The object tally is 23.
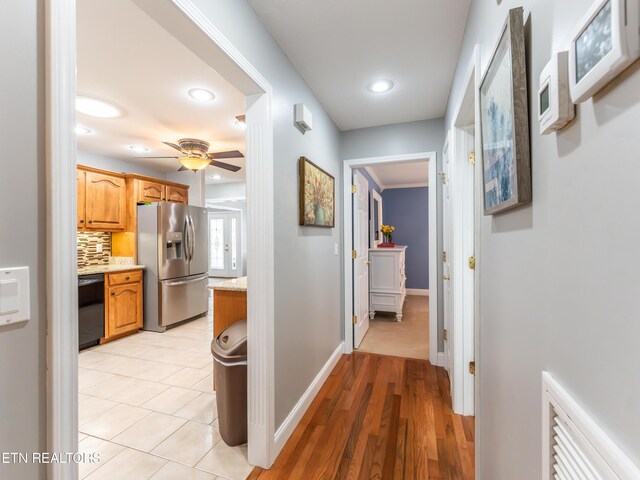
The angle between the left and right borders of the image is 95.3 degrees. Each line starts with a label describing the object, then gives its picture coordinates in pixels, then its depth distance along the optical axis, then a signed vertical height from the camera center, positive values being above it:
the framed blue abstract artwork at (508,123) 0.79 +0.35
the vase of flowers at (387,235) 4.90 +0.10
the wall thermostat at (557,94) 0.57 +0.30
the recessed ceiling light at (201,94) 2.51 +1.32
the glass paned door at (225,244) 8.09 -0.04
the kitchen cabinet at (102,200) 3.78 +0.60
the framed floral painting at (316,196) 2.09 +0.37
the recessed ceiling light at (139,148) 3.90 +1.31
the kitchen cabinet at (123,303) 3.72 -0.79
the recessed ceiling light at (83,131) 3.23 +1.29
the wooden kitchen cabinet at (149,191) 4.31 +0.81
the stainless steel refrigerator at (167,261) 4.10 -0.25
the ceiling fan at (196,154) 3.42 +1.07
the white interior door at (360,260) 3.31 -0.23
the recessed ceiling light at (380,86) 2.23 +1.22
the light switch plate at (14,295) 0.57 -0.10
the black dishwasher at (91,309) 3.41 -0.78
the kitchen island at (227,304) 2.29 -0.49
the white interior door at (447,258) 2.35 -0.16
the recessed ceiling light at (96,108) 2.59 +1.28
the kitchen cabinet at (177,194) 4.84 +0.85
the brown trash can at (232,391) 1.75 -0.90
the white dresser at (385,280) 4.41 -0.61
